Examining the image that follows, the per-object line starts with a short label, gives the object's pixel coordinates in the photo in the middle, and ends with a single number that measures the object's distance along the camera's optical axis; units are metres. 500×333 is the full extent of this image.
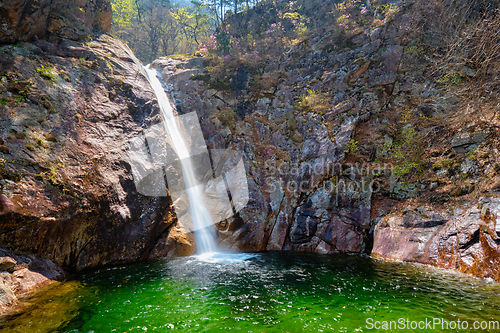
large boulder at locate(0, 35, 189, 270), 7.07
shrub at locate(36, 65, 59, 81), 9.73
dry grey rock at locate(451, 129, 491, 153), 9.48
